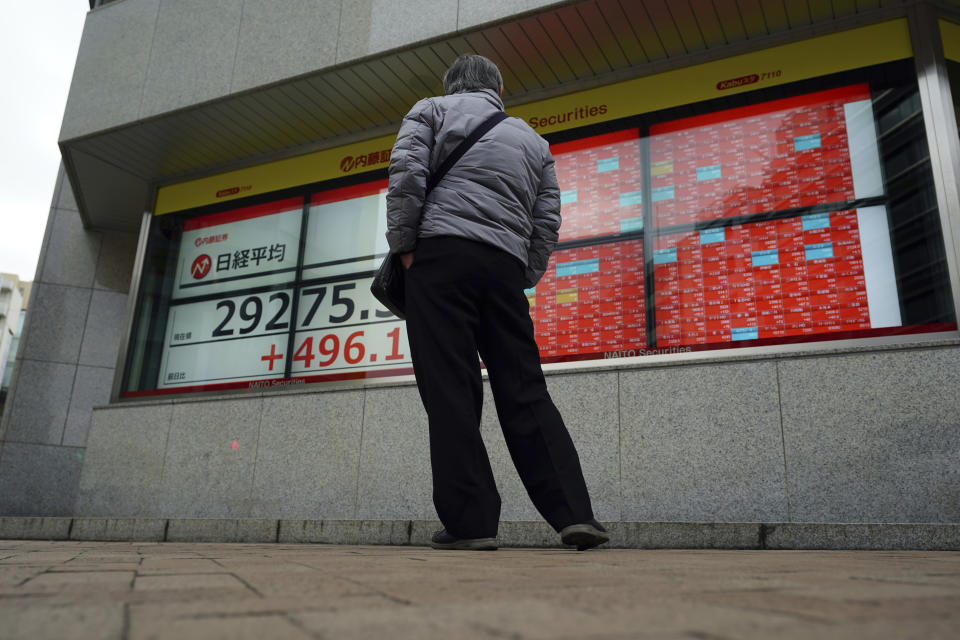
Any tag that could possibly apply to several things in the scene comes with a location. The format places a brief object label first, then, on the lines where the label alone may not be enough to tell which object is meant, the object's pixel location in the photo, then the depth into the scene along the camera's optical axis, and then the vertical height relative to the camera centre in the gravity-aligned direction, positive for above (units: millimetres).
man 2516 +693
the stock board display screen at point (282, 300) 6191 +1726
